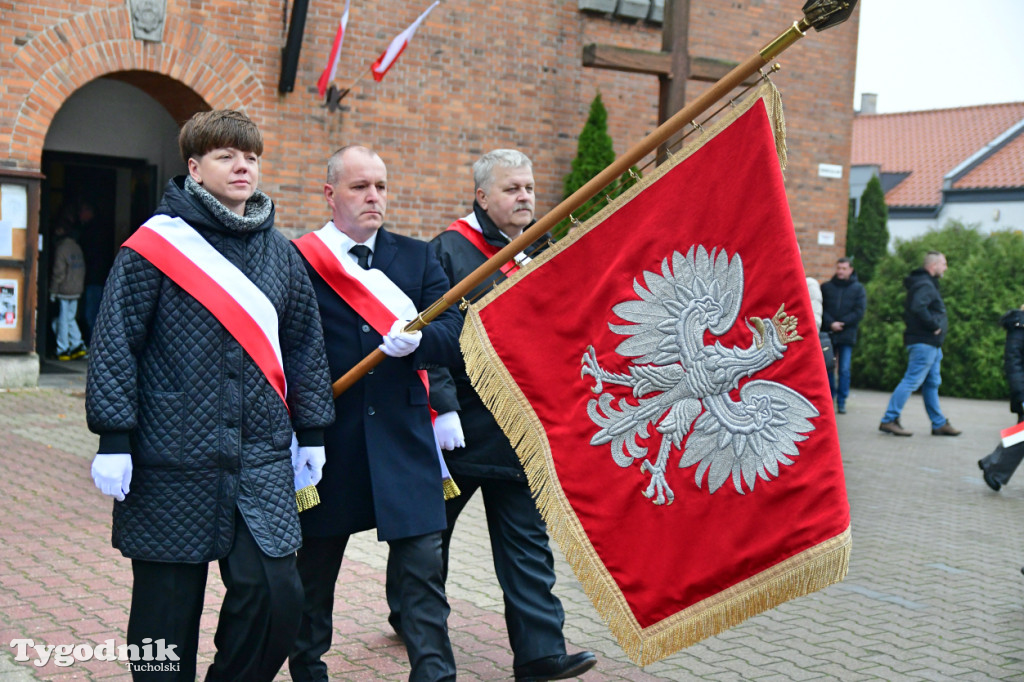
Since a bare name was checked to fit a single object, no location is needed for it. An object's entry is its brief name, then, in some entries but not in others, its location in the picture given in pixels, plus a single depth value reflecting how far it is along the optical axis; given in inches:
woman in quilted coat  120.0
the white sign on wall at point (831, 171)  656.4
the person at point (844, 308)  559.8
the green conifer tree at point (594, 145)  540.1
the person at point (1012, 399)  358.0
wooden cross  485.7
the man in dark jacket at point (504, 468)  160.2
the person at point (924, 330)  486.0
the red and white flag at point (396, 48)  450.6
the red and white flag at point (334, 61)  451.2
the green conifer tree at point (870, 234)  1109.1
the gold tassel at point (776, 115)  132.9
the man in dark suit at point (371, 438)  144.3
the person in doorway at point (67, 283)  559.5
